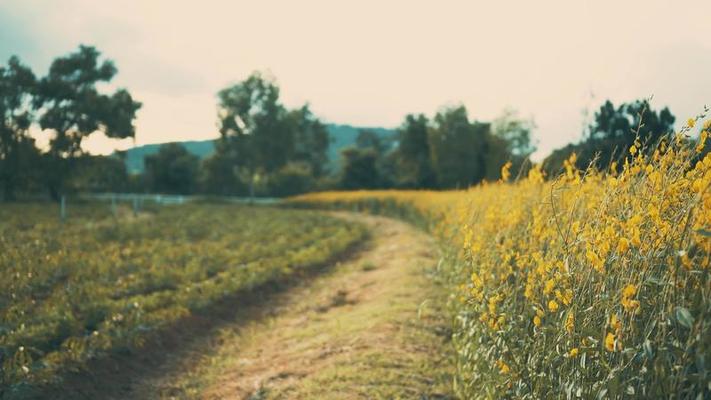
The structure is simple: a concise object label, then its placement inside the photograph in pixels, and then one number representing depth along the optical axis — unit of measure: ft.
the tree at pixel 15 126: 131.23
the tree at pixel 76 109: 146.92
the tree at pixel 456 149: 211.41
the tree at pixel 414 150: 226.38
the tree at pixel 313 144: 297.53
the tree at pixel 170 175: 246.06
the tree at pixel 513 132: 254.27
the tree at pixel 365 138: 418.92
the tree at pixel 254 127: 213.87
